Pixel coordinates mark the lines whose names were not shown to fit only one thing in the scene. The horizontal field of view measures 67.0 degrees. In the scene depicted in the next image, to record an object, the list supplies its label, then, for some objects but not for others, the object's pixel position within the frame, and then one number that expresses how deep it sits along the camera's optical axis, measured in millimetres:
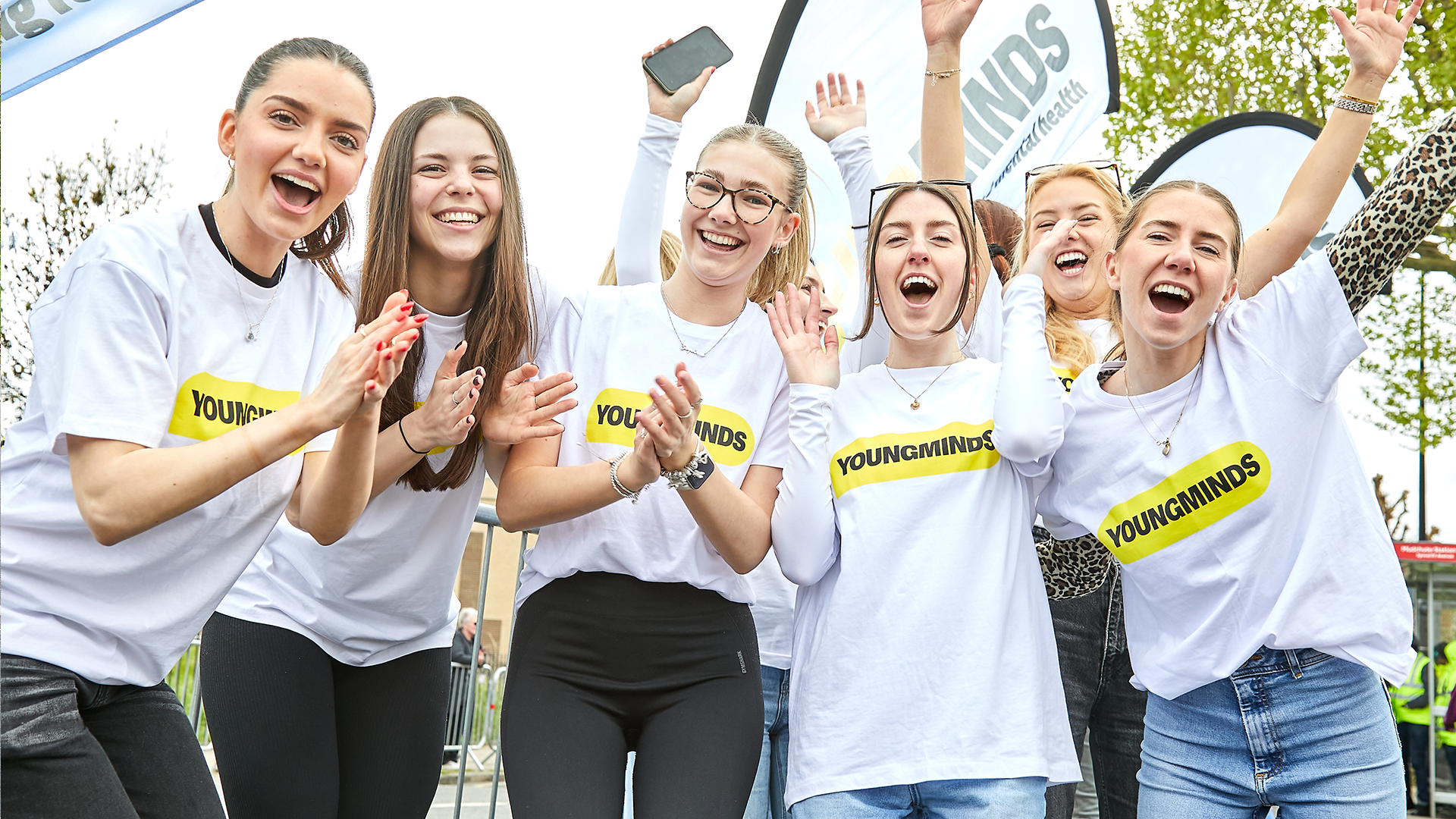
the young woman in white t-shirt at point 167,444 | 2117
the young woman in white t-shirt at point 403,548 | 2678
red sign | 11930
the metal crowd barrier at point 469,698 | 3836
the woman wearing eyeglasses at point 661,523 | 2449
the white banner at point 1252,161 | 6773
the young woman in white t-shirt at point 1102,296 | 2697
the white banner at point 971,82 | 5586
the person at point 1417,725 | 10352
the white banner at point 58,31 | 3312
